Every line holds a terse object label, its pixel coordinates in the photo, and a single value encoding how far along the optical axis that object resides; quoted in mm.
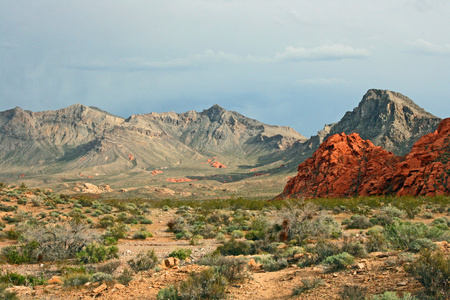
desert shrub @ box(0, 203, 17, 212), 26172
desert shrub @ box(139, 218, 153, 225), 25839
